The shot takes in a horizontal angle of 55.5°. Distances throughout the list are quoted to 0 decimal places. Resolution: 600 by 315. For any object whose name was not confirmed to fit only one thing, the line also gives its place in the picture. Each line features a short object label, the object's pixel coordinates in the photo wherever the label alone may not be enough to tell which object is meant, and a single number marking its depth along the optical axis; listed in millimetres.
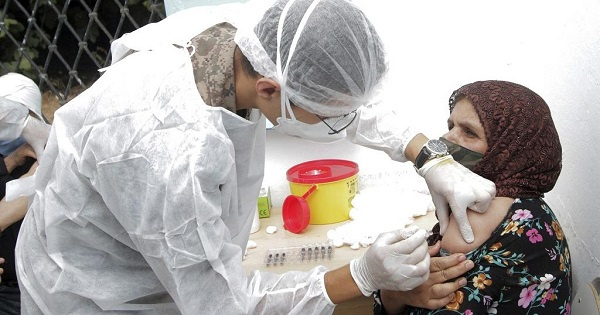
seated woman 1318
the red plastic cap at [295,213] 2192
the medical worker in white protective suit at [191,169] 1144
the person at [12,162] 2072
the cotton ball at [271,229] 2244
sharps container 2221
